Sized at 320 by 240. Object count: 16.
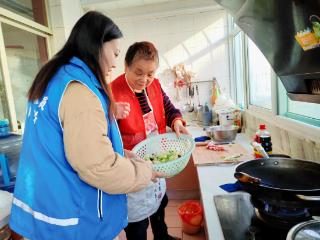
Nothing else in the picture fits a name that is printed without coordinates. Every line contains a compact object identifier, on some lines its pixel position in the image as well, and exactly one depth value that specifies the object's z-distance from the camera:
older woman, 1.21
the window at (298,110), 1.17
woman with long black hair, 0.64
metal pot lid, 0.51
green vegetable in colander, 1.04
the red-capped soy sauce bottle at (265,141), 1.30
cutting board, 1.40
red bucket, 1.81
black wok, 0.64
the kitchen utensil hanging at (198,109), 2.67
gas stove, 0.68
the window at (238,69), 2.49
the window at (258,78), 1.76
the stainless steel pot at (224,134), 1.83
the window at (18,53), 1.96
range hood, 0.70
